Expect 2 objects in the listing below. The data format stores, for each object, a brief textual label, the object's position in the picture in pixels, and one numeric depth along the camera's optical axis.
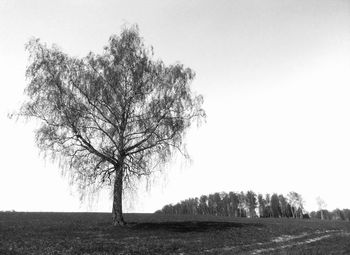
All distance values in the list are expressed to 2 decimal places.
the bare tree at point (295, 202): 144.62
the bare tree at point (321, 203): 145.00
